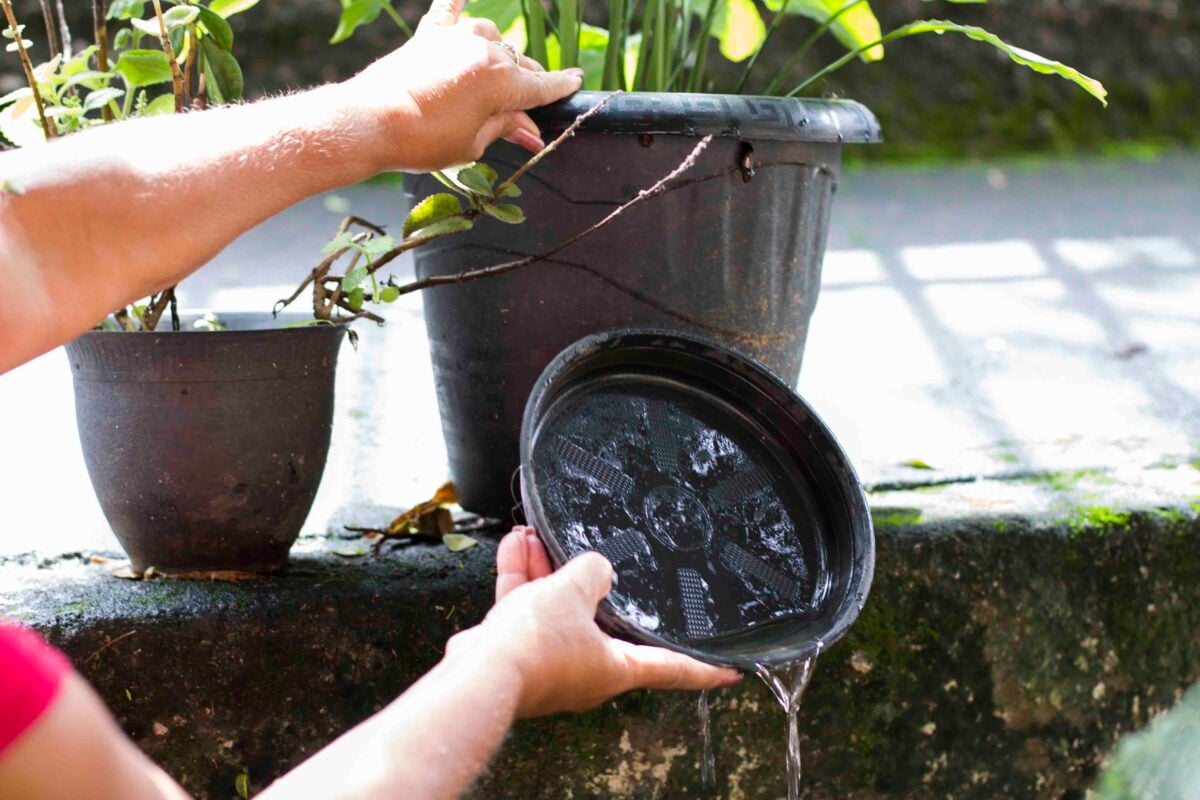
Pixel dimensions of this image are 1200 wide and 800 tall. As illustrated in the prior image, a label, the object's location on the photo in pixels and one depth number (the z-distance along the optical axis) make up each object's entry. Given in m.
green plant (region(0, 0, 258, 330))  1.31
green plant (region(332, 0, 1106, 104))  1.61
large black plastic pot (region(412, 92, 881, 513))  1.47
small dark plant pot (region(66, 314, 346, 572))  1.36
